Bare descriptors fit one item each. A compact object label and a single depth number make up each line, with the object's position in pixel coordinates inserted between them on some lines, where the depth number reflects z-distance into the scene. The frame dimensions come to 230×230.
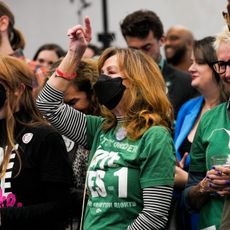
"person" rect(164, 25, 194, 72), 13.55
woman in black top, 7.27
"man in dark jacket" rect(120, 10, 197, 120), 10.61
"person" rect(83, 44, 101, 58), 12.73
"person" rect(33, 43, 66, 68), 13.08
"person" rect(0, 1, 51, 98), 10.28
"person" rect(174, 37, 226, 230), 8.75
